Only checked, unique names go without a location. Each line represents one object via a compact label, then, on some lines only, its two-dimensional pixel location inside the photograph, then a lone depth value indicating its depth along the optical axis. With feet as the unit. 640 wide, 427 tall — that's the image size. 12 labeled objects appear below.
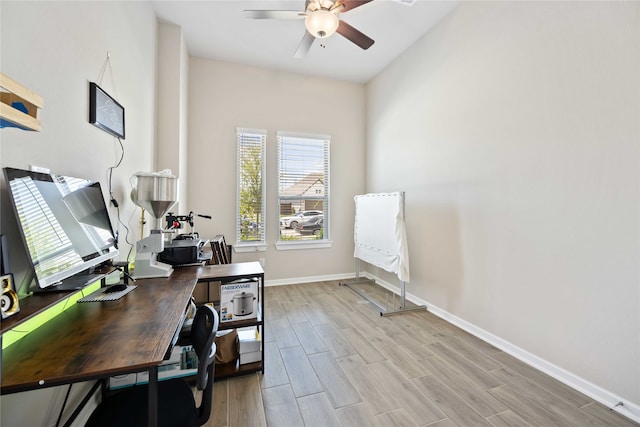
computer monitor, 2.99
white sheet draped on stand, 9.97
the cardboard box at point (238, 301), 6.46
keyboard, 4.16
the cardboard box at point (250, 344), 6.76
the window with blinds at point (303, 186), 13.71
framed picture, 5.16
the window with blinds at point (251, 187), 13.01
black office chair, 3.24
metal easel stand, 10.11
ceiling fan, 7.13
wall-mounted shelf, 2.31
